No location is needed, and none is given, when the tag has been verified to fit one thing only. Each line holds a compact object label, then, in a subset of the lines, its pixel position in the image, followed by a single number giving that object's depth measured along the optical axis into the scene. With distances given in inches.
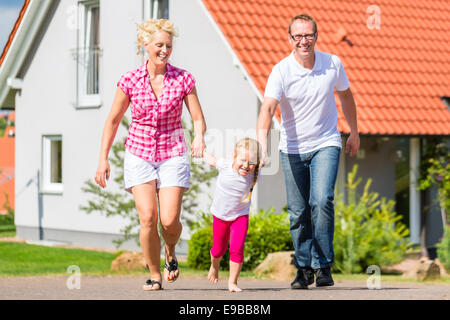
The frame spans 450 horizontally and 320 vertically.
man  255.3
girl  264.2
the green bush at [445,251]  551.8
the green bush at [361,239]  506.3
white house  589.6
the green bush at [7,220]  1054.4
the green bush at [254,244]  501.0
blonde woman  248.4
